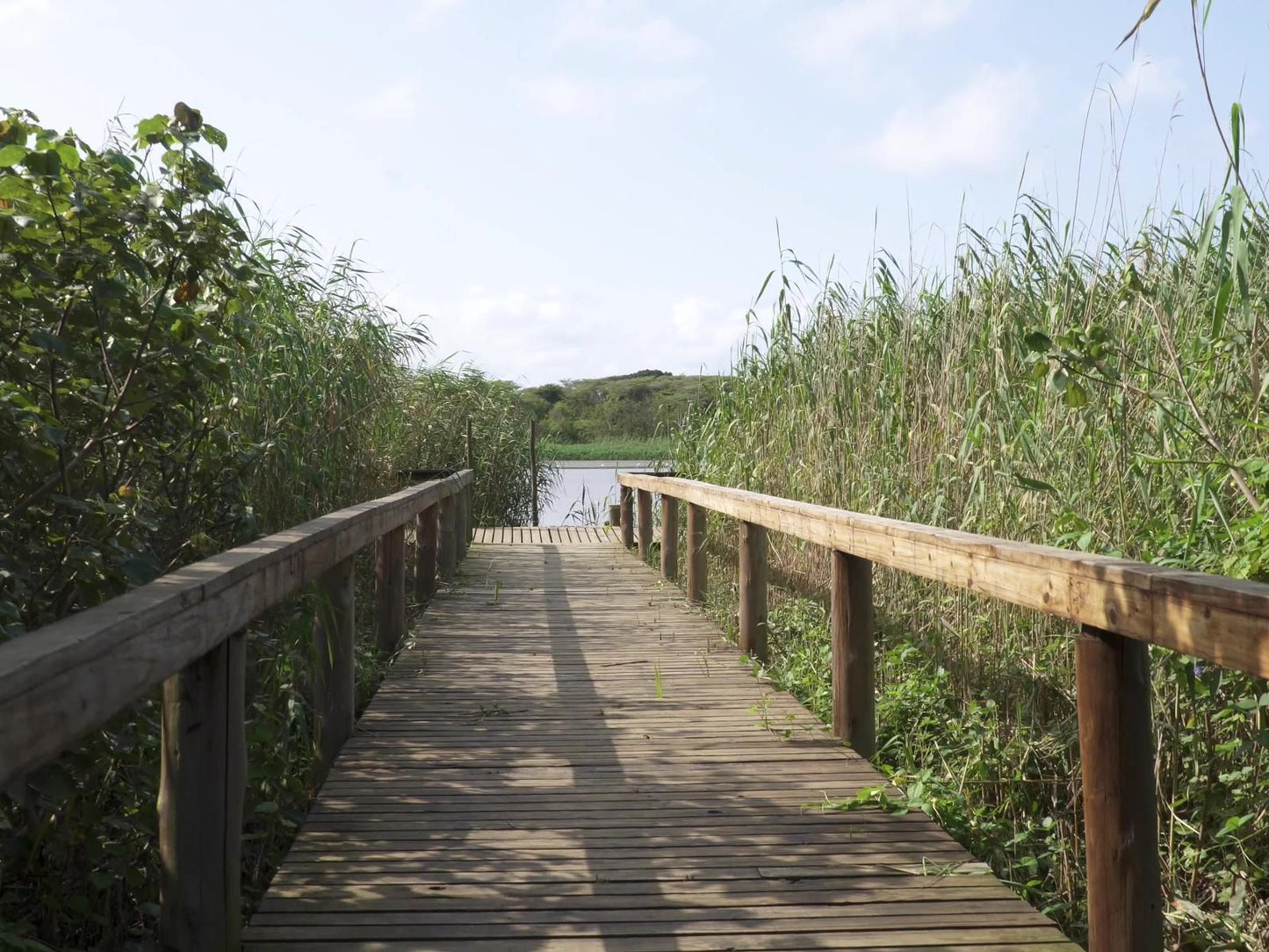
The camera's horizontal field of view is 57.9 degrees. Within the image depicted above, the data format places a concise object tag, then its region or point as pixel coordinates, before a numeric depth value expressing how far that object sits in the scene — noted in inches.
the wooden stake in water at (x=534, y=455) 546.3
